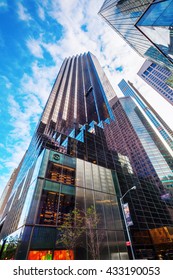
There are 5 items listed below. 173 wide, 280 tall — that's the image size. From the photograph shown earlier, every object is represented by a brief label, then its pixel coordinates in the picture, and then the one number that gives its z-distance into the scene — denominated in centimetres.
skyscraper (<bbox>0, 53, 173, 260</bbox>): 1295
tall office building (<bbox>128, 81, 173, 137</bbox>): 13650
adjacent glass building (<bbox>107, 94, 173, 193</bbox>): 7471
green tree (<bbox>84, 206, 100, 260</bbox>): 1384
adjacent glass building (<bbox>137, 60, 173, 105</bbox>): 8234
